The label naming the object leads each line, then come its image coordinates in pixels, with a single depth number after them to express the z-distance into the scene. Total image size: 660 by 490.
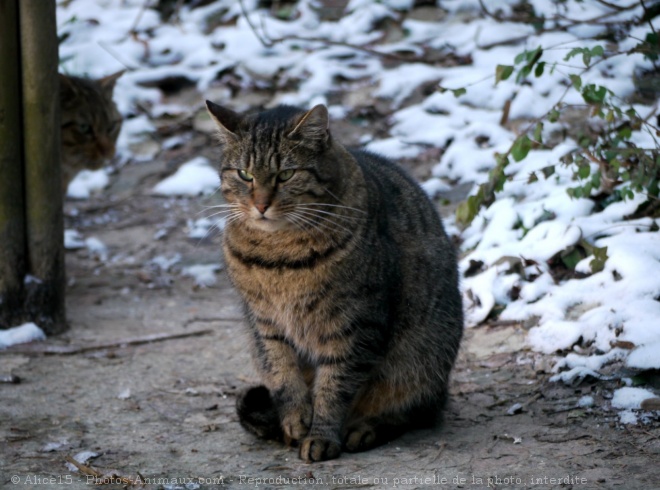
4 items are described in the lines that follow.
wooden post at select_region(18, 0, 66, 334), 8.66
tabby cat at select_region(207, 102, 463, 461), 6.47
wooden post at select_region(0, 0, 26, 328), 8.52
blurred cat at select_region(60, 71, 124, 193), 11.27
